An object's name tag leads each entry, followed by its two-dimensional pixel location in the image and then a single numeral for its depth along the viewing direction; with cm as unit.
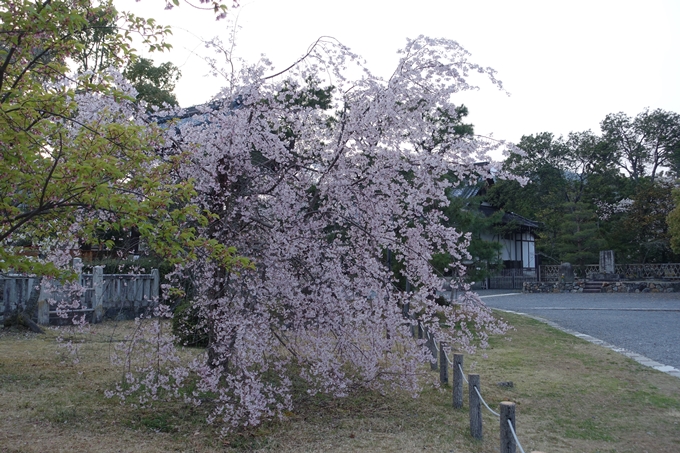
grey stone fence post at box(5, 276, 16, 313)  1113
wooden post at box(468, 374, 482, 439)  524
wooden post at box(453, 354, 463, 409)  629
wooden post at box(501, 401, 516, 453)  400
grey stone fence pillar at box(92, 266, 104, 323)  1213
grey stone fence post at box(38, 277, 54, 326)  1129
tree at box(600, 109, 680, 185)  3362
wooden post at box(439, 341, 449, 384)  746
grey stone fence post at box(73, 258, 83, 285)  1106
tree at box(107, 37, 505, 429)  578
